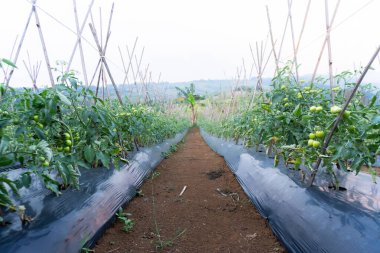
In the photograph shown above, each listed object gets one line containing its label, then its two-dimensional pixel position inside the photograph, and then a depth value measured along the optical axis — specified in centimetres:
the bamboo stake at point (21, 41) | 298
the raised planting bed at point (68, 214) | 144
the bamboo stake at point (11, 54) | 441
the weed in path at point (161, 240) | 195
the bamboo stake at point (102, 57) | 360
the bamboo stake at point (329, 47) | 195
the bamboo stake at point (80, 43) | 324
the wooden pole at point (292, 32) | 291
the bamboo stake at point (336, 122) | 138
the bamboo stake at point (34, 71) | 514
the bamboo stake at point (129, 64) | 557
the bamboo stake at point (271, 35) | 352
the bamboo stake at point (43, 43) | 254
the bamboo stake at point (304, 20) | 292
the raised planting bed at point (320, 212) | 137
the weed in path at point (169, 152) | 568
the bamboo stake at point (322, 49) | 214
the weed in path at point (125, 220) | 222
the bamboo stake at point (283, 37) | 351
